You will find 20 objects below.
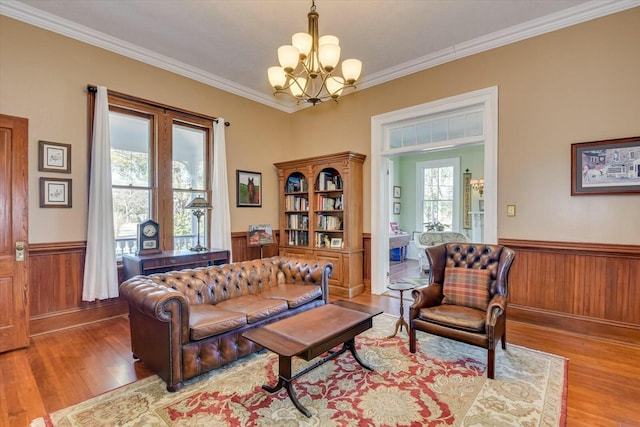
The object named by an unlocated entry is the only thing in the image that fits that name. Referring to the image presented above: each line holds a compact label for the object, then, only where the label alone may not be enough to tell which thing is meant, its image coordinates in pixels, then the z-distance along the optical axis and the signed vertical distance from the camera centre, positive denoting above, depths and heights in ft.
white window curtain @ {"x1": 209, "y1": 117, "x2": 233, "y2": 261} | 16.07 +0.83
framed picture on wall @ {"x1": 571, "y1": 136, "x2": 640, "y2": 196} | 10.35 +1.51
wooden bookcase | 16.46 -0.12
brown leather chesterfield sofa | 7.64 -2.89
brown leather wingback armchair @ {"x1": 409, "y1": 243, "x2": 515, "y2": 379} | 8.34 -2.62
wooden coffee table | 6.74 -2.82
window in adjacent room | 26.55 +1.49
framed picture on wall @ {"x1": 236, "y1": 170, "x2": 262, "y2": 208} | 17.72 +1.33
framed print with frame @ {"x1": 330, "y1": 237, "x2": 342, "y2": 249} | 16.99 -1.69
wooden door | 9.97 -0.59
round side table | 10.66 -2.62
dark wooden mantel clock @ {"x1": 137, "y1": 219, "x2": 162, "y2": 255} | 13.26 -1.09
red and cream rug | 6.60 -4.33
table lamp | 14.11 +0.28
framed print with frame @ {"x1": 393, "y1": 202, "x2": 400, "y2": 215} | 29.12 +0.34
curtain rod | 12.30 +4.86
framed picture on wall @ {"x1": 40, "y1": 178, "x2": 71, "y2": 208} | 11.35 +0.73
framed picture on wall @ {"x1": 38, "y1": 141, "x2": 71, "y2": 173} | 11.32 +2.04
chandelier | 8.56 +4.26
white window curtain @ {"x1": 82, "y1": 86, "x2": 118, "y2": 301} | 12.05 -0.29
